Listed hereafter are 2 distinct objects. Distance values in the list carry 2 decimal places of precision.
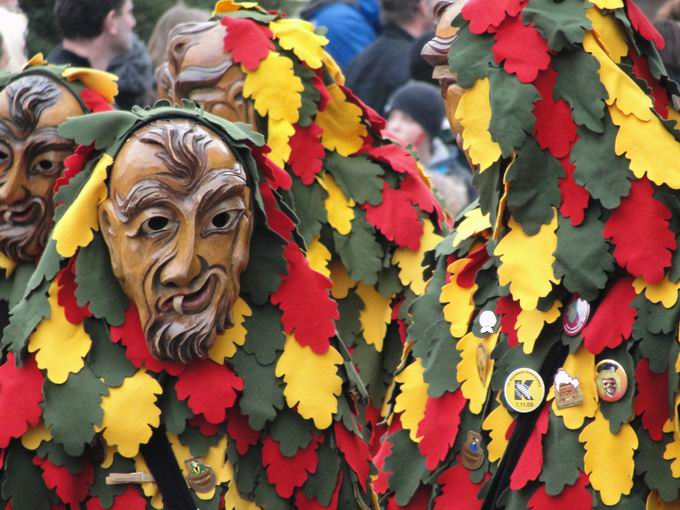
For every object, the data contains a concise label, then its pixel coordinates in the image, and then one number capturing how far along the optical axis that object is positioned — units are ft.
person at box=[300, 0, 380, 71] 64.18
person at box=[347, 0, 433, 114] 60.54
